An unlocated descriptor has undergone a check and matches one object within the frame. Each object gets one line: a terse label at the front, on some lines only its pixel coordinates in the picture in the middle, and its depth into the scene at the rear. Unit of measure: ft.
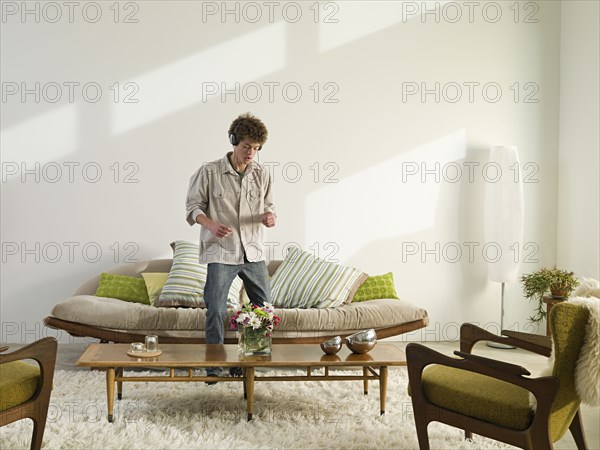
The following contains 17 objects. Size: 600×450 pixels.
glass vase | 11.76
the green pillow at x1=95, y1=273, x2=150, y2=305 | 16.72
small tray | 11.51
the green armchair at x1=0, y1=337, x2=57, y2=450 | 8.97
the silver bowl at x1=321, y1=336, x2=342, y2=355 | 12.00
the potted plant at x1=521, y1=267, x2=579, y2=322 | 17.31
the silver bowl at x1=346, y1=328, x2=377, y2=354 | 12.08
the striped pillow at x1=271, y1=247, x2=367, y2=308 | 16.43
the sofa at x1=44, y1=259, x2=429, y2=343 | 14.98
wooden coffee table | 11.25
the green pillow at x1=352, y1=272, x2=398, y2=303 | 17.30
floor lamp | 18.62
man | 13.51
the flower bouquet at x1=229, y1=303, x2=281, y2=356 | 11.70
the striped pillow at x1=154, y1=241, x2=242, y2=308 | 16.12
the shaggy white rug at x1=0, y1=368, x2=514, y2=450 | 10.39
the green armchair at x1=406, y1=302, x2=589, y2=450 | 8.34
